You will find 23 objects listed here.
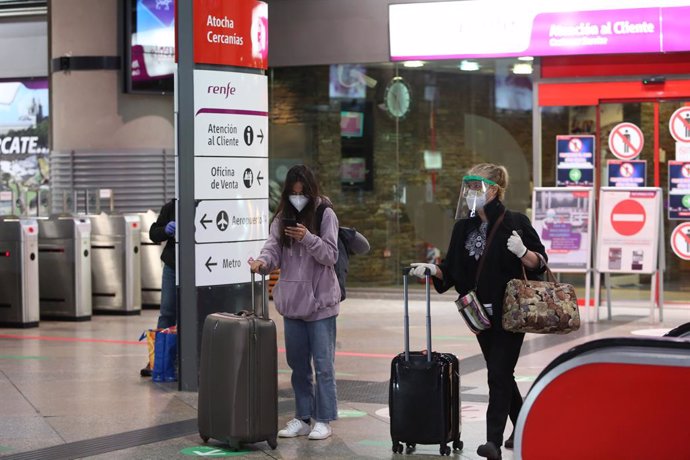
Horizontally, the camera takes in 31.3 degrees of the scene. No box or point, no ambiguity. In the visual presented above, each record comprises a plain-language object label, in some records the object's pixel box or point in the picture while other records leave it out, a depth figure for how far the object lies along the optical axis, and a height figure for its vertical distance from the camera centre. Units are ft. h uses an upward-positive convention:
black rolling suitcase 21.94 -3.69
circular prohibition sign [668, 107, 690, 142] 48.80 +2.61
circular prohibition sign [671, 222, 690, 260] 48.91 -1.97
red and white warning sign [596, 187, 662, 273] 44.78 -1.43
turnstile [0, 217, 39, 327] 45.65 -2.88
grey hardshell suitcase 23.11 -3.52
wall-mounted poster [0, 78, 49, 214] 72.64 +3.79
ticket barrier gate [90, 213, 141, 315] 49.42 -2.73
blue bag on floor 31.48 -4.21
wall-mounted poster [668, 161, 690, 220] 48.62 +0.10
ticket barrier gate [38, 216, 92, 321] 47.57 -2.79
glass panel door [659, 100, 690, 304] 49.19 -1.13
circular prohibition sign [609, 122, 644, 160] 49.49 +2.02
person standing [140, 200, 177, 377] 32.01 -1.89
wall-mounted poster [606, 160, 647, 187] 49.16 +0.72
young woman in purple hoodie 24.13 -1.87
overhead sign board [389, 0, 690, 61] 48.60 +6.70
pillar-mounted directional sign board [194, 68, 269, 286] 29.45 +0.54
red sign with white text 29.55 +3.94
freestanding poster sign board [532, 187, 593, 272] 45.83 -1.22
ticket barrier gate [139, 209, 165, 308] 51.96 -3.30
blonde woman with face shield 21.49 -1.25
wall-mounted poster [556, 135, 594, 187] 49.75 +1.25
